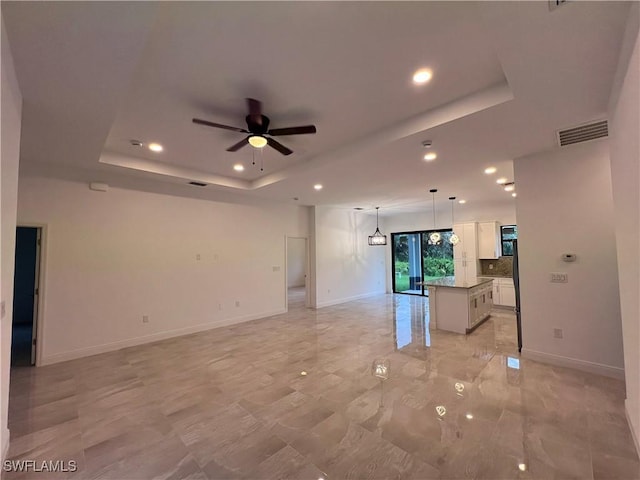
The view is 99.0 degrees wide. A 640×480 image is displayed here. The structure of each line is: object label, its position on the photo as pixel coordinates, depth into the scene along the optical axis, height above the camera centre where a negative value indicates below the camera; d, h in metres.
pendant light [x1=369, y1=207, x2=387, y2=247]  8.38 +0.35
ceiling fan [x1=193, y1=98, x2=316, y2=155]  2.76 +1.32
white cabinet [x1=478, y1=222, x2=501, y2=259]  7.47 +0.24
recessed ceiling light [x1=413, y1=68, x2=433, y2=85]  2.34 +1.53
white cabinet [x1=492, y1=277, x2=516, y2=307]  6.96 -1.14
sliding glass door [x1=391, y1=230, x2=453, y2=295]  9.34 -0.37
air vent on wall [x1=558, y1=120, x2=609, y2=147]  2.99 +1.31
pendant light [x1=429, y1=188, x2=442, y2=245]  6.03 +1.29
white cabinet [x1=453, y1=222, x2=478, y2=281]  7.68 -0.09
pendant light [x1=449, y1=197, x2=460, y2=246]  6.88 +0.25
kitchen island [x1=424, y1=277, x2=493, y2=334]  5.12 -1.09
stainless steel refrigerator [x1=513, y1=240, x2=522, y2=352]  4.10 -0.54
